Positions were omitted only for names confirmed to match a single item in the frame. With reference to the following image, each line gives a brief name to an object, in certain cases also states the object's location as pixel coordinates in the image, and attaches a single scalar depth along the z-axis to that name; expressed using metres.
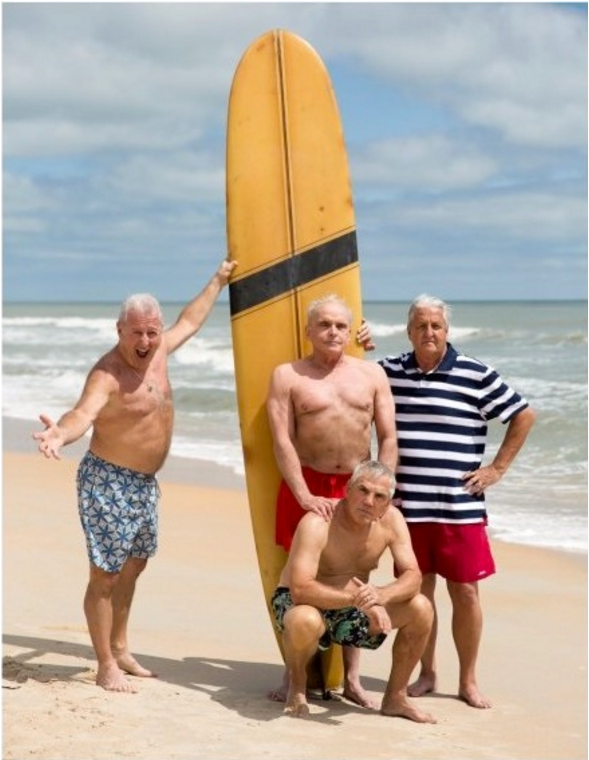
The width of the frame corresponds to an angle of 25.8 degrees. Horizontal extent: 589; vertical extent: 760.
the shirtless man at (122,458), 4.84
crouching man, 4.45
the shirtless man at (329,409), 4.78
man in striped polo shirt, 4.86
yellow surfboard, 5.36
